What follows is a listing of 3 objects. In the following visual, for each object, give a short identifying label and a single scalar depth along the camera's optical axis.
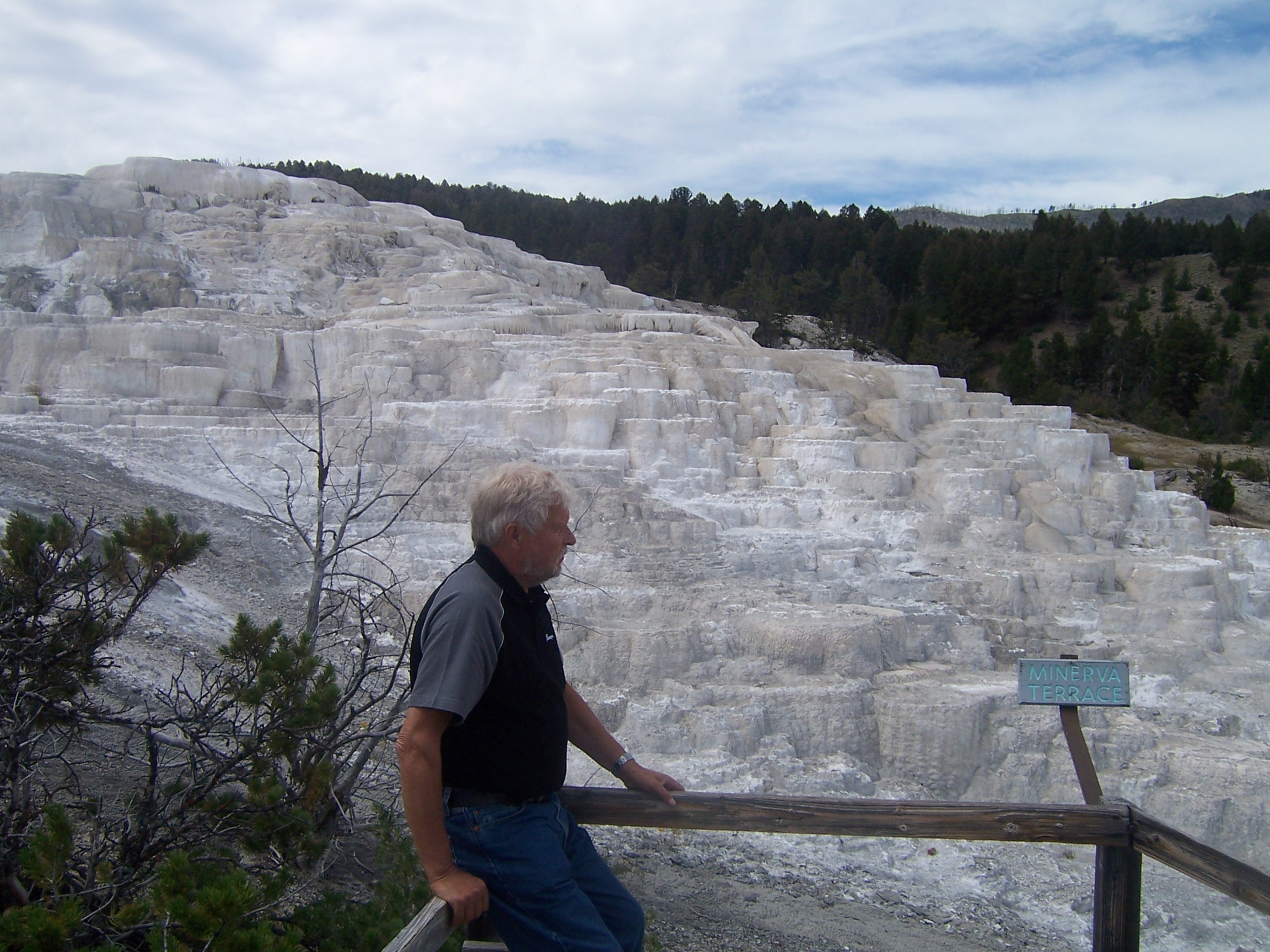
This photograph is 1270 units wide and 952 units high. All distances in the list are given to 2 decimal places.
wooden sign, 2.83
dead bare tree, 3.53
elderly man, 1.81
